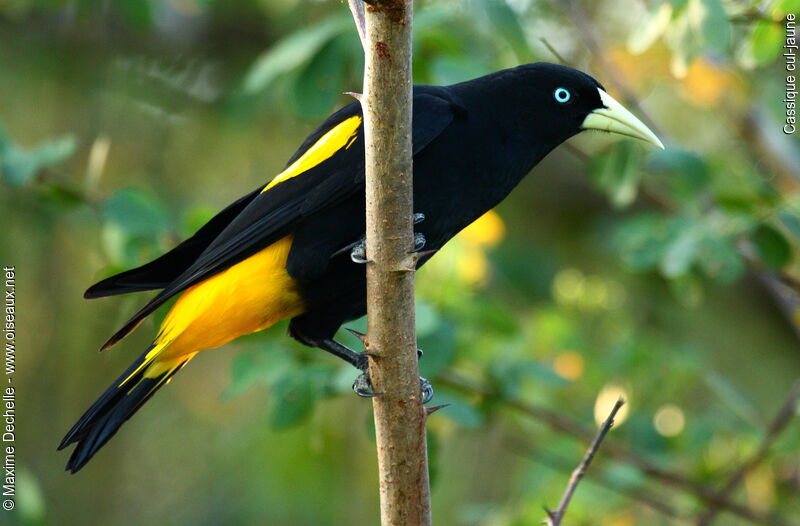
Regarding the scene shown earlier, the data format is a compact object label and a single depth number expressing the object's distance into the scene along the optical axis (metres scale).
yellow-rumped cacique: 5.94
